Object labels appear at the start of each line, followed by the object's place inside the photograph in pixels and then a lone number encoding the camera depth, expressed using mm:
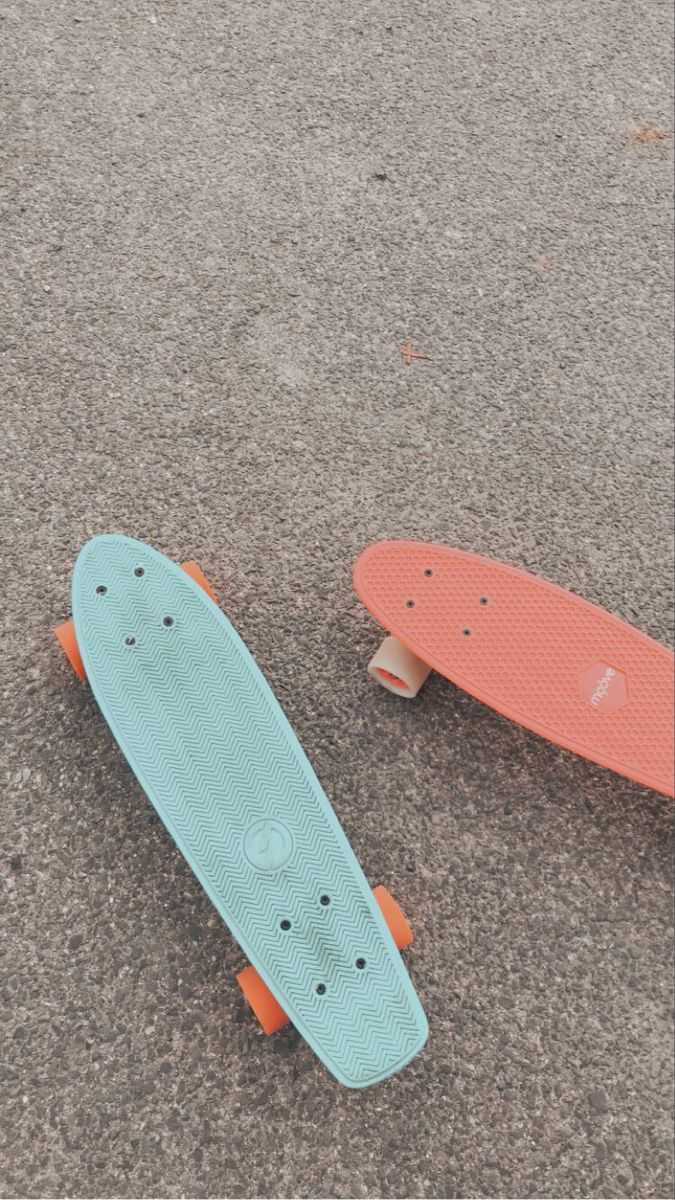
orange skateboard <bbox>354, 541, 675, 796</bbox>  1341
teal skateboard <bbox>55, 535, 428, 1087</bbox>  1155
